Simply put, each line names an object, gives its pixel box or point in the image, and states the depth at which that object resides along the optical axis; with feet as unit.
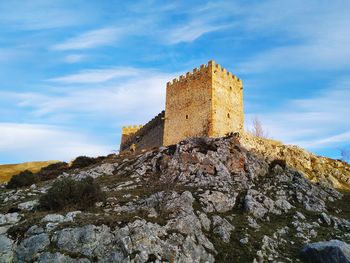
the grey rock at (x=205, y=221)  63.72
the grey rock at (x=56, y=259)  47.53
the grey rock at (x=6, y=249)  49.24
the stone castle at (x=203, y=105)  114.93
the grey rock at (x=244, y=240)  60.04
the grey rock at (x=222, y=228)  61.46
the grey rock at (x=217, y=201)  72.69
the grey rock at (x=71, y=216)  56.75
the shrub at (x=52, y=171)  123.85
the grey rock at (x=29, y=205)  72.33
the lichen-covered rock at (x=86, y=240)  49.52
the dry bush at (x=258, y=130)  203.06
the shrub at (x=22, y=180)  111.04
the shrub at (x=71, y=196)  67.51
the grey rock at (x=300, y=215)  74.75
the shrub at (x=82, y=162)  139.33
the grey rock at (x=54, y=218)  55.77
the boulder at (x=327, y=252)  55.57
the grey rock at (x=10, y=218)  60.04
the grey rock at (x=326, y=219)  74.49
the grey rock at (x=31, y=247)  48.94
